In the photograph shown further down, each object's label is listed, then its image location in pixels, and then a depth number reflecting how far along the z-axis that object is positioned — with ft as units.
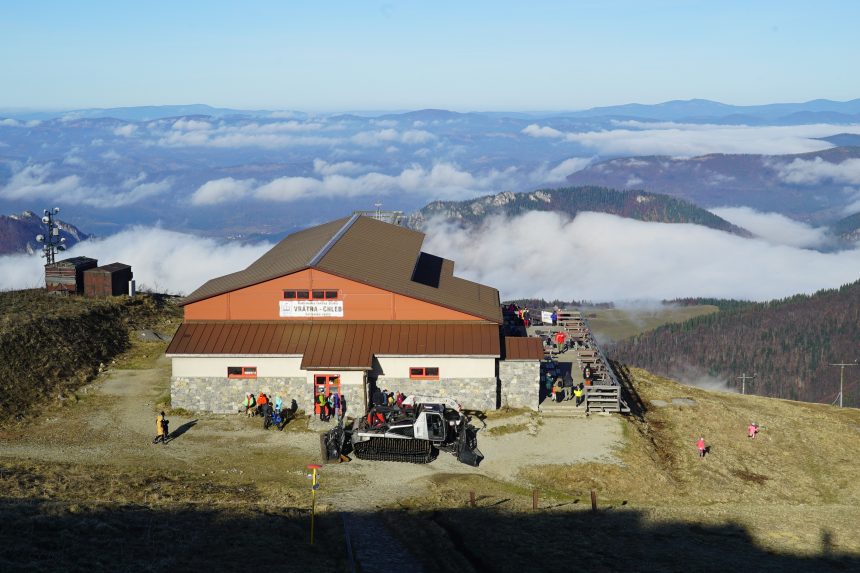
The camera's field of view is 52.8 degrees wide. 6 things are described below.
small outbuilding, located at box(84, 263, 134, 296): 201.57
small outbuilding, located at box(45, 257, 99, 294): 200.13
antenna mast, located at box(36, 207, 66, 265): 217.36
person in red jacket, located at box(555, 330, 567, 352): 182.70
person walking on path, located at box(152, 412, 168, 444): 129.49
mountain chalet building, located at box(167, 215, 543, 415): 144.36
